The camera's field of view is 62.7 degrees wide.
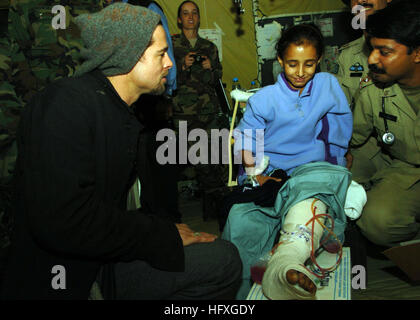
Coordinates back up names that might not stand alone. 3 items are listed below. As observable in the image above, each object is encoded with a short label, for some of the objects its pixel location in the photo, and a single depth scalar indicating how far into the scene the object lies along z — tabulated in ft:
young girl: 5.44
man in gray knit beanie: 3.58
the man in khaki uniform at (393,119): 6.42
